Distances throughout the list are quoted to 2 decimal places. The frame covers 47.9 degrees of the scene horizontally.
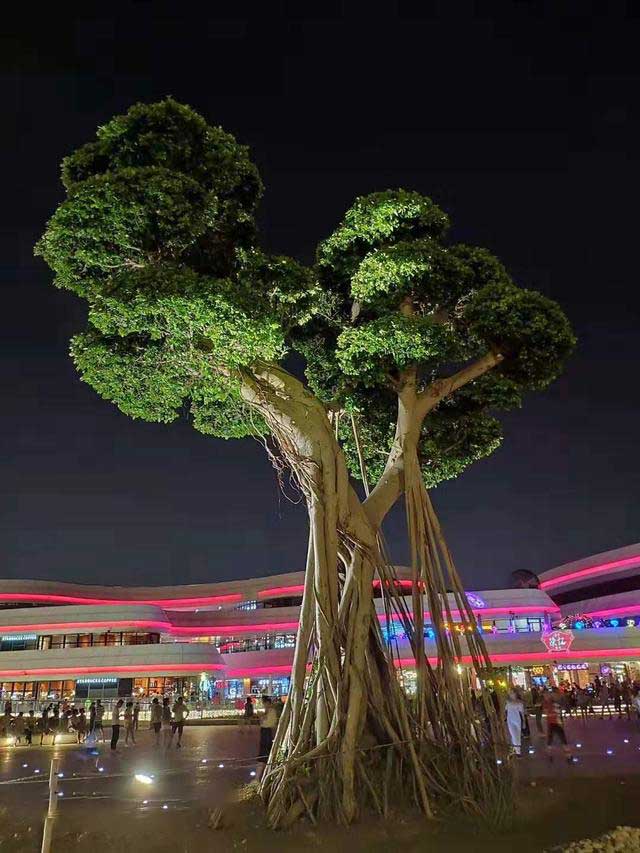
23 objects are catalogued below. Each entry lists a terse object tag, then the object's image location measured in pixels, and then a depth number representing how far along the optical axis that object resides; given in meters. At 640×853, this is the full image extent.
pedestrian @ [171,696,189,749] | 18.99
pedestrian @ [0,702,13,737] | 21.08
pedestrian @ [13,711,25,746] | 21.71
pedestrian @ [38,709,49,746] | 21.83
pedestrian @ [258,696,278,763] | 12.45
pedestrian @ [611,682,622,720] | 23.61
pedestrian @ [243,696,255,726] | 24.80
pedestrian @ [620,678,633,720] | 24.60
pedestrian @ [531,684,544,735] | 19.34
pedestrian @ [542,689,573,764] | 14.83
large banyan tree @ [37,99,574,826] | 8.78
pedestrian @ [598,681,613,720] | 23.69
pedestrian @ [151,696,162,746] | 19.91
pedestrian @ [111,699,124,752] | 18.62
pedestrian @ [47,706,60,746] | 21.97
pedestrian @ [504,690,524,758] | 13.71
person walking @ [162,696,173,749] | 18.67
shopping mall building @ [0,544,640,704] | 35.75
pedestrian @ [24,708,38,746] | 21.28
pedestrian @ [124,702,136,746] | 20.55
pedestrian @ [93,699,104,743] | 22.77
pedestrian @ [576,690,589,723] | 23.73
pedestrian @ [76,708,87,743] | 21.62
